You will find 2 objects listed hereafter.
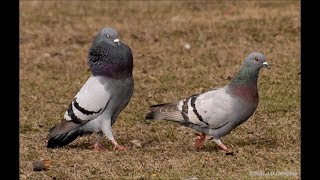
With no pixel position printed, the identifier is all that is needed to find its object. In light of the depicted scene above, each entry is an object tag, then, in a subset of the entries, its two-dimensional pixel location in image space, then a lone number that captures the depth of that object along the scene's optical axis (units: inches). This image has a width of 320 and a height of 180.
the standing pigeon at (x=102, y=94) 661.3
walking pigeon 644.1
